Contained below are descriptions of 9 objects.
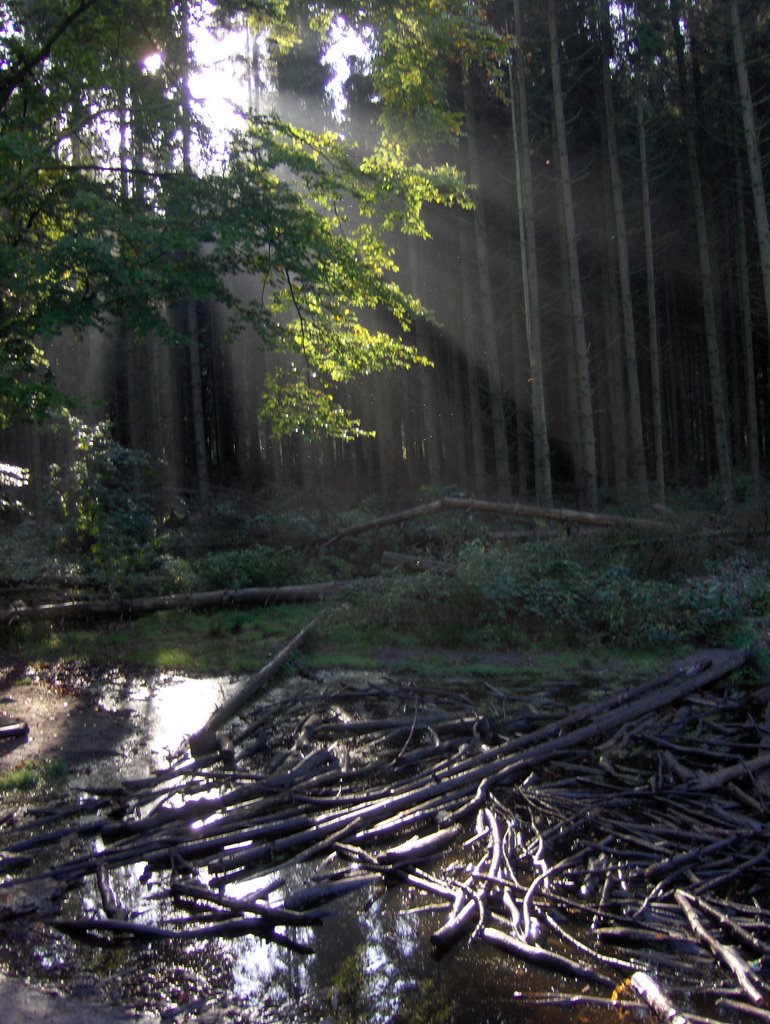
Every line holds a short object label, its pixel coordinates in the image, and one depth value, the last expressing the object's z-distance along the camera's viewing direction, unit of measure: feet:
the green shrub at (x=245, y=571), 52.26
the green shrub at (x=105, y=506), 49.67
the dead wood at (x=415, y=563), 51.19
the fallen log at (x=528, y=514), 56.24
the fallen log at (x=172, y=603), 46.73
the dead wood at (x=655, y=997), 12.92
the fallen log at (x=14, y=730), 28.48
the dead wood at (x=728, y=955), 13.73
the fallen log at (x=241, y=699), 26.45
